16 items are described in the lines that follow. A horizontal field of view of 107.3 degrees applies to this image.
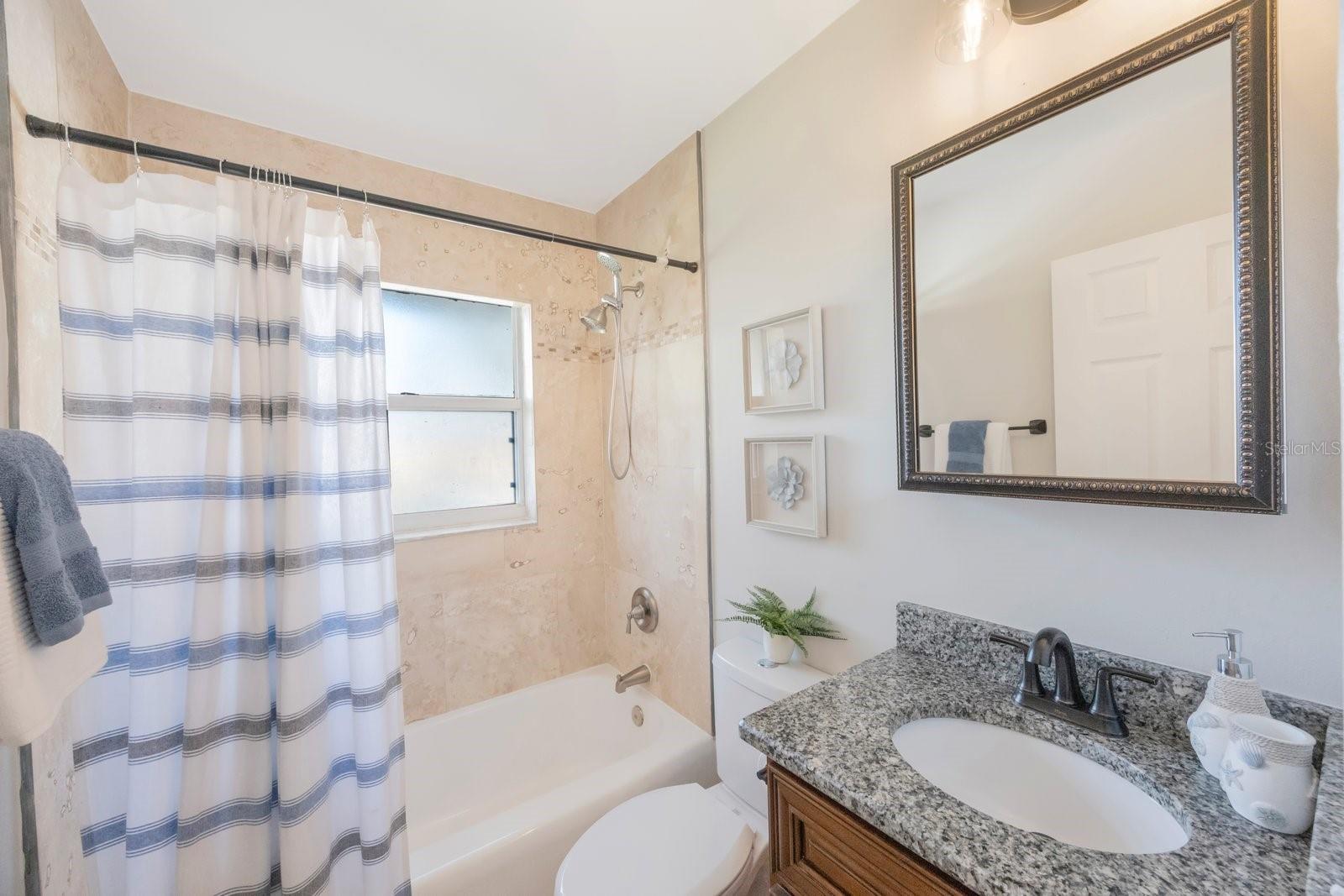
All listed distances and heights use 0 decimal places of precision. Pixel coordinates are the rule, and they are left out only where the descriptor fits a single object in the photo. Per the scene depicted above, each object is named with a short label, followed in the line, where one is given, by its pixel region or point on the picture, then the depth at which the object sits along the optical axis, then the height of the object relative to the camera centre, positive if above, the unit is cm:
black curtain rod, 98 +62
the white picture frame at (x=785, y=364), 134 +21
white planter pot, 138 -60
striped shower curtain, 102 -20
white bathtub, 127 -114
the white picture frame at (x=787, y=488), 135 -14
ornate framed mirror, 72 +25
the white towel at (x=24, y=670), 56 -27
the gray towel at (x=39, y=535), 61 -10
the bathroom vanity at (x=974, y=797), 56 -51
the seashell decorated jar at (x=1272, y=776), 59 -43
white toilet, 111 -98
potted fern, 136 -53
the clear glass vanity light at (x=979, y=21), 94 +80
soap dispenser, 67 -38
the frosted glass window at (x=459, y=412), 204 +14
